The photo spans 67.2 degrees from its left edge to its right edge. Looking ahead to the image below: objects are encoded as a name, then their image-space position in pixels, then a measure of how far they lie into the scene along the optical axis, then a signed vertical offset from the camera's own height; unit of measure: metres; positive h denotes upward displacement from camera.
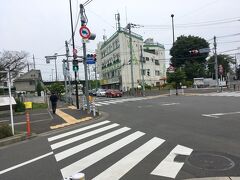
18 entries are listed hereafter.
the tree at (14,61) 31.05 +4.95
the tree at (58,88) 34.81 -0.02
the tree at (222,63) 57.09 +6.20
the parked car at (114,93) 30.65 -1.25
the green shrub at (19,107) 16.11 -1.59
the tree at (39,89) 31.66 -0.19
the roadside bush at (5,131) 7.27 -1.69
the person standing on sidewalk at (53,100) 14.46 -0.98
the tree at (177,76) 30.20 +1.25
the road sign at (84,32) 11.92 +3.63
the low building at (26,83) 41.64 +1.44
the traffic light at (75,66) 14.78 +1.77
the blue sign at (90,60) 13.11 +1.94
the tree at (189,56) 45.38 +7.03
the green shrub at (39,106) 19.60 -2.00
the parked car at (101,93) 35.53 -1.33
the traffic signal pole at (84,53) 12.94 +2.44
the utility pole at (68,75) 22.37 +1.65
